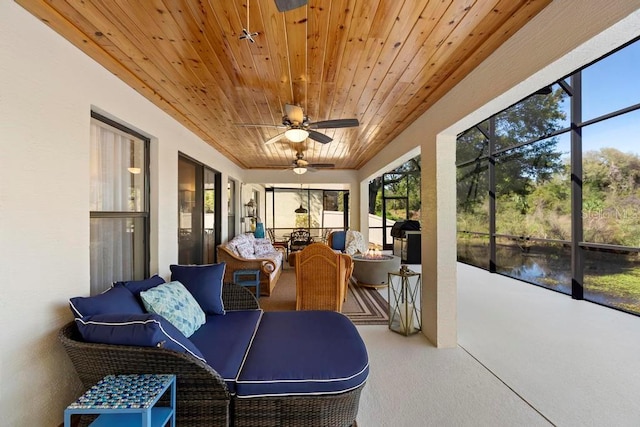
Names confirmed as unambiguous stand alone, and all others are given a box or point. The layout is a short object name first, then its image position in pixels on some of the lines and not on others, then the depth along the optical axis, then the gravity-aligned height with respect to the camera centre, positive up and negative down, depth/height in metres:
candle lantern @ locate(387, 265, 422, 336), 3.13 -1.28
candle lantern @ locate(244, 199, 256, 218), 7.86 +0.17
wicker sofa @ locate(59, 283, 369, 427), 1.42 -0.95
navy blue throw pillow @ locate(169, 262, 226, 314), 2.45 -0.65
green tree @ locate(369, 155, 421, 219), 9.42 +1.08
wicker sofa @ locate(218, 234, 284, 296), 4.42 -0.83
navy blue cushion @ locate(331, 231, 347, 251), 6.81 -0.68
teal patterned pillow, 1.94 -0.70
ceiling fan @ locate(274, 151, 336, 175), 5.05 +0.95
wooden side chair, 3.48 -0.85
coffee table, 5.02 -1.06
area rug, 3.60 -1.41
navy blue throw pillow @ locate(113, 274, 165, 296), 2.03 -0.57
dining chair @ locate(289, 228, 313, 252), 8.09 -0.86
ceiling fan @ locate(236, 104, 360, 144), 2.66 +0.95
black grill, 7.88 -0.41
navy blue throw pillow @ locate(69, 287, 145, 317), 1.54 -0.56
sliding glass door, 3.78 +0.03
